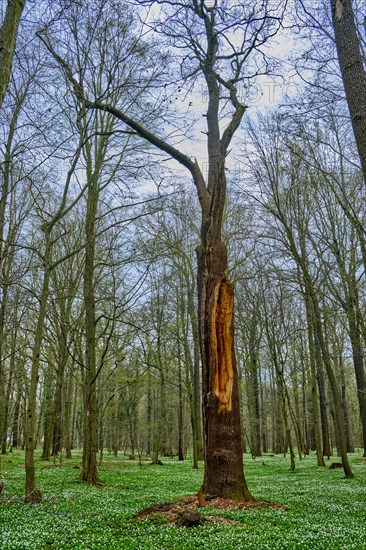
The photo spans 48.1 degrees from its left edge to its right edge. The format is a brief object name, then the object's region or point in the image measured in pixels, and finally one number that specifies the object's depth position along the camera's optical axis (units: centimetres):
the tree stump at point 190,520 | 597
